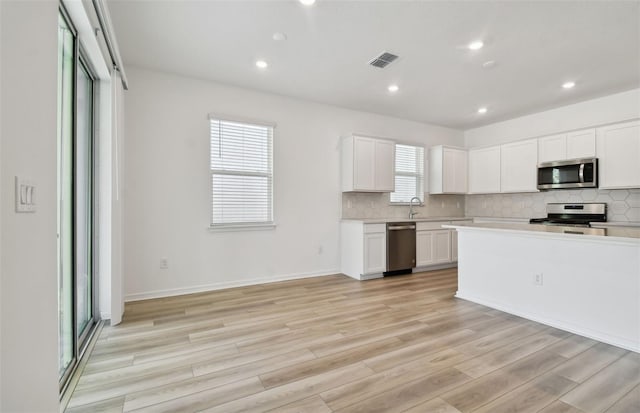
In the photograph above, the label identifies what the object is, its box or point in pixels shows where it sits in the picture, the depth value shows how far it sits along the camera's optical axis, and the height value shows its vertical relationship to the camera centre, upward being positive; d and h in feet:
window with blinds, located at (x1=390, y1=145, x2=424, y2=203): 18.74 +2.08
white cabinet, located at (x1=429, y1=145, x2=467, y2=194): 19.17 +2.34
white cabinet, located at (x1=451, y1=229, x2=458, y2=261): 18.16 -2.37
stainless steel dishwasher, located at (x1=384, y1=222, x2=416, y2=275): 15.80 -2.20
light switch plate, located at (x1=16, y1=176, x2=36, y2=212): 3.34 +0.13
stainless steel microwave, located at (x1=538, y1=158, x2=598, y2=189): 14.35 +1.63
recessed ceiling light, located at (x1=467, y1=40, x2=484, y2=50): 9.90 +5.41
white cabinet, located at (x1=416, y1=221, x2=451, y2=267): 16.89 -2.19
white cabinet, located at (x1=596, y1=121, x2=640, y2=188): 13.08 +2.32
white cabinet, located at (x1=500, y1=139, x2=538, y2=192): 16.75 +2.31
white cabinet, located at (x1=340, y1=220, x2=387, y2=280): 15.14 -2.26
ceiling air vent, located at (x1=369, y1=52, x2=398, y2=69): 10.84 +5.46
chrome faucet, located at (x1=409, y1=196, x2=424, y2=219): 18.85 -0.09
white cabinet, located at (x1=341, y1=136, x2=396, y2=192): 15.99 +2.30
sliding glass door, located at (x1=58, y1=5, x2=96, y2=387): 6.42 +0.26
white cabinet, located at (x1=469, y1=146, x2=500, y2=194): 18.47 +2.28
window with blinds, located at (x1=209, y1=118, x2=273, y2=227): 13.41 +1.55
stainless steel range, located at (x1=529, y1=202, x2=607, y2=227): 14.97 -0.43
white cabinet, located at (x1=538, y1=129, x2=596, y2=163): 14.52 +3.08
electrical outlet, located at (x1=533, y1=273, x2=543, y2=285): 9.77 -2.39
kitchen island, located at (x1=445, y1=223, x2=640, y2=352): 8.00 -2.21
